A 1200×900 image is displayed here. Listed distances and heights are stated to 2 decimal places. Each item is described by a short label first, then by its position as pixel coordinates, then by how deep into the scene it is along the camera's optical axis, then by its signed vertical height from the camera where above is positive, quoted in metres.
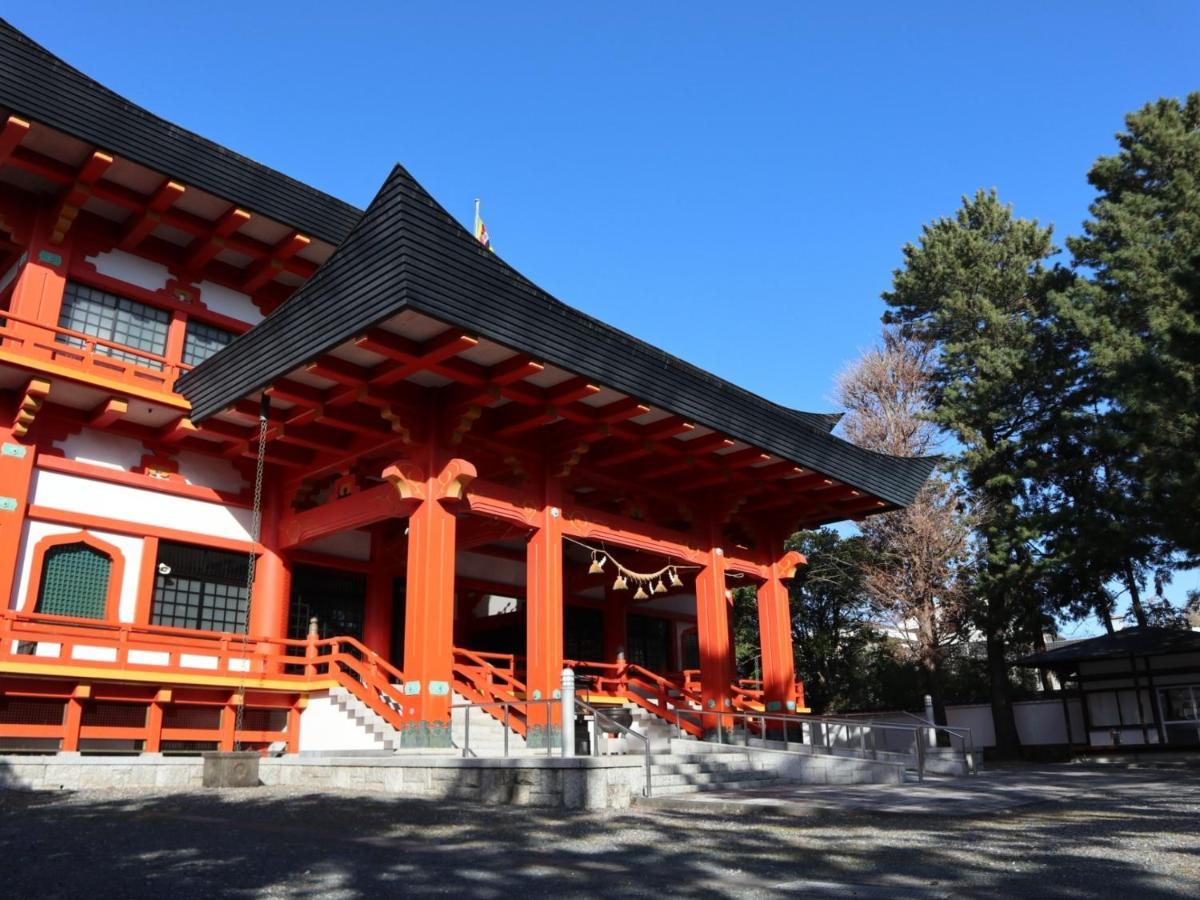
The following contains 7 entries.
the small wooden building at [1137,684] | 23.84 +0.78
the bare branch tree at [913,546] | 26.77 +4.85
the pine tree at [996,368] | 26.94 +10.45
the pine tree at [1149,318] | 16.98 +10.12
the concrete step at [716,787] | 12.39 -0.84
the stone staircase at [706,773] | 12.67 -0.67
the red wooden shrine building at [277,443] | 12.73 +4.60
